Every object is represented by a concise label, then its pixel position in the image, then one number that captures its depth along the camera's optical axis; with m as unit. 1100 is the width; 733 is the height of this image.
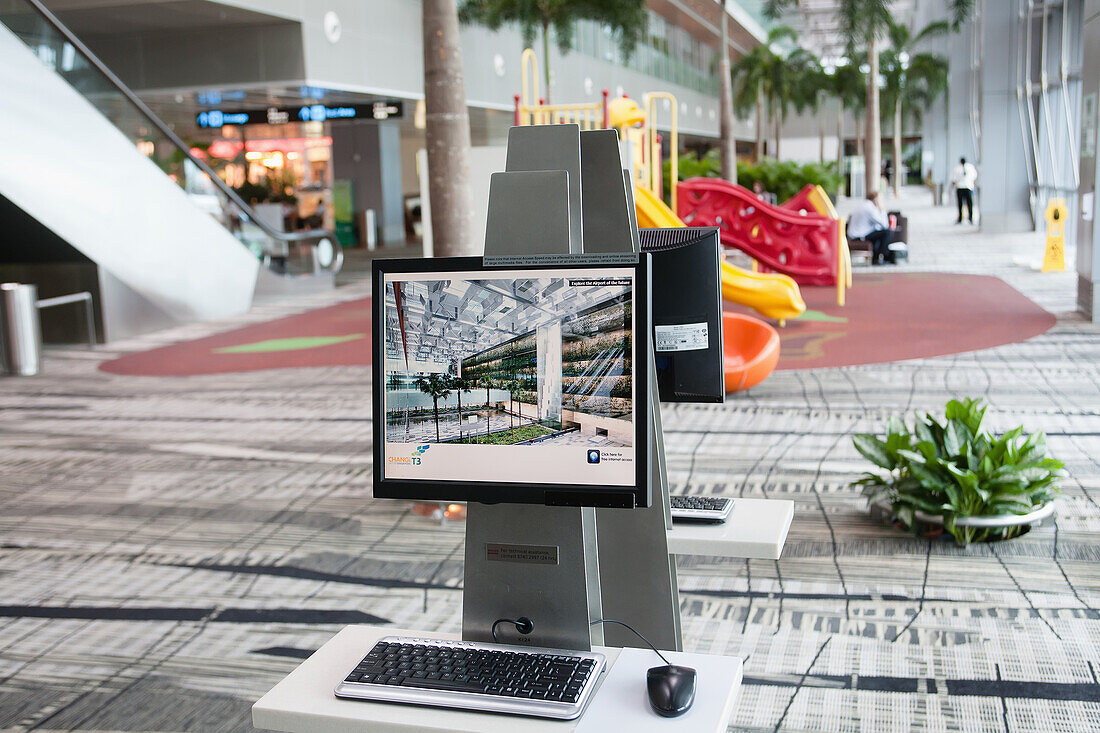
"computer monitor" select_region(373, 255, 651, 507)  1.91
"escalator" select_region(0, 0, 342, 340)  10.68
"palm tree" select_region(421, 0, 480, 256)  5.95
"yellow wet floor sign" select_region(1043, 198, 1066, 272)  13.66
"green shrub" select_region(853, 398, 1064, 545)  4.37
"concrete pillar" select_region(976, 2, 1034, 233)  20.11
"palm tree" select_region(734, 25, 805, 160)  42.50
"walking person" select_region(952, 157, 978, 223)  23.72
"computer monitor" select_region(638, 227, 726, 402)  2.70
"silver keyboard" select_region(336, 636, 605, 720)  1.79
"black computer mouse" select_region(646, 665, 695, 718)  1.74
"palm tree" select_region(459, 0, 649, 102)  22.58
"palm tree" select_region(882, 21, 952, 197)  42.53
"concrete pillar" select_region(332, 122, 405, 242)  26.80
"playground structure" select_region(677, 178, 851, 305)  12.20
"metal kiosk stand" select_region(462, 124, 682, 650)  2.02
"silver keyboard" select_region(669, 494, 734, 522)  2.57
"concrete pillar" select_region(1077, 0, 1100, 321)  10.16
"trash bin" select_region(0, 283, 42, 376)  9.93
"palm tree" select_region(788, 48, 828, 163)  43.28
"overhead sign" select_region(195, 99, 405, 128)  19.28
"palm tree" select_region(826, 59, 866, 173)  42.81
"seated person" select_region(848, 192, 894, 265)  16.59
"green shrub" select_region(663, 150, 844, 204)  23.02
